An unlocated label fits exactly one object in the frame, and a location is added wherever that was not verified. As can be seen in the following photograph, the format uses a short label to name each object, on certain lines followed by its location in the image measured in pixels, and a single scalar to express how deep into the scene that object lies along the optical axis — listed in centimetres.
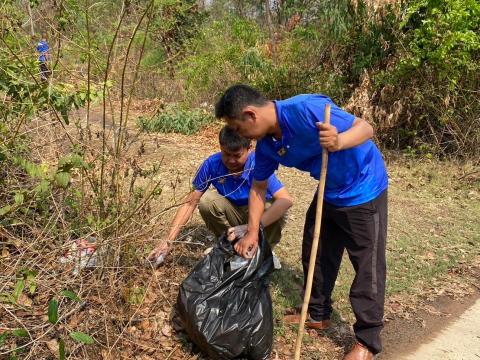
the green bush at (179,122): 942
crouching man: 343
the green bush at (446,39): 673
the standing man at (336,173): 257
